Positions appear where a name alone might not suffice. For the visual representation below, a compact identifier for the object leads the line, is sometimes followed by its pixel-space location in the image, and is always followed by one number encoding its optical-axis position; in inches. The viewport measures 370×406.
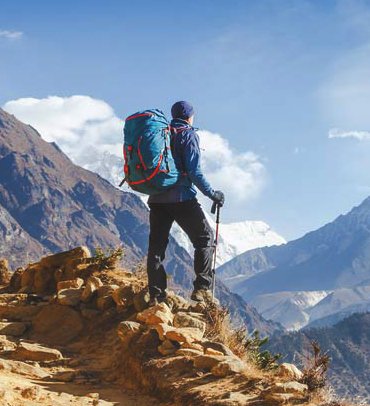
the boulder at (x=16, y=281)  533.4
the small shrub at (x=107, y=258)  489.1
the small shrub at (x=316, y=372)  226.5
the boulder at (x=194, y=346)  286.5
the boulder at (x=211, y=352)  274.7
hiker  357.4
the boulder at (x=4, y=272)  578.7
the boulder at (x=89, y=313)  401.4
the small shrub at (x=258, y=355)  308.0
